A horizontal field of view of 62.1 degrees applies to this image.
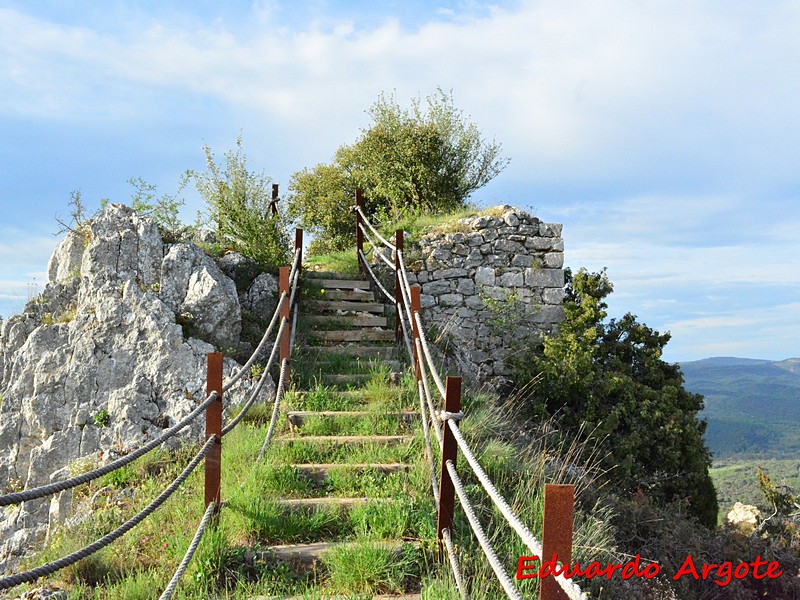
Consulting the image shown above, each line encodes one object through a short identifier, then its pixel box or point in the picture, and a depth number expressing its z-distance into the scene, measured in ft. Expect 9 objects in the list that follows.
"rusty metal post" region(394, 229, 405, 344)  27.12
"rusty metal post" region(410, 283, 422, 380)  21.30
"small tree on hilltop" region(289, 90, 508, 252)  49.29
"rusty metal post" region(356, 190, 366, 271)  39.47
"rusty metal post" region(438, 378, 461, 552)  13.05
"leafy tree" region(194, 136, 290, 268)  38.81
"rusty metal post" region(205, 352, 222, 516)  13.96
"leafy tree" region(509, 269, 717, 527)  31.42
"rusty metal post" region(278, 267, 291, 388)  24.30
